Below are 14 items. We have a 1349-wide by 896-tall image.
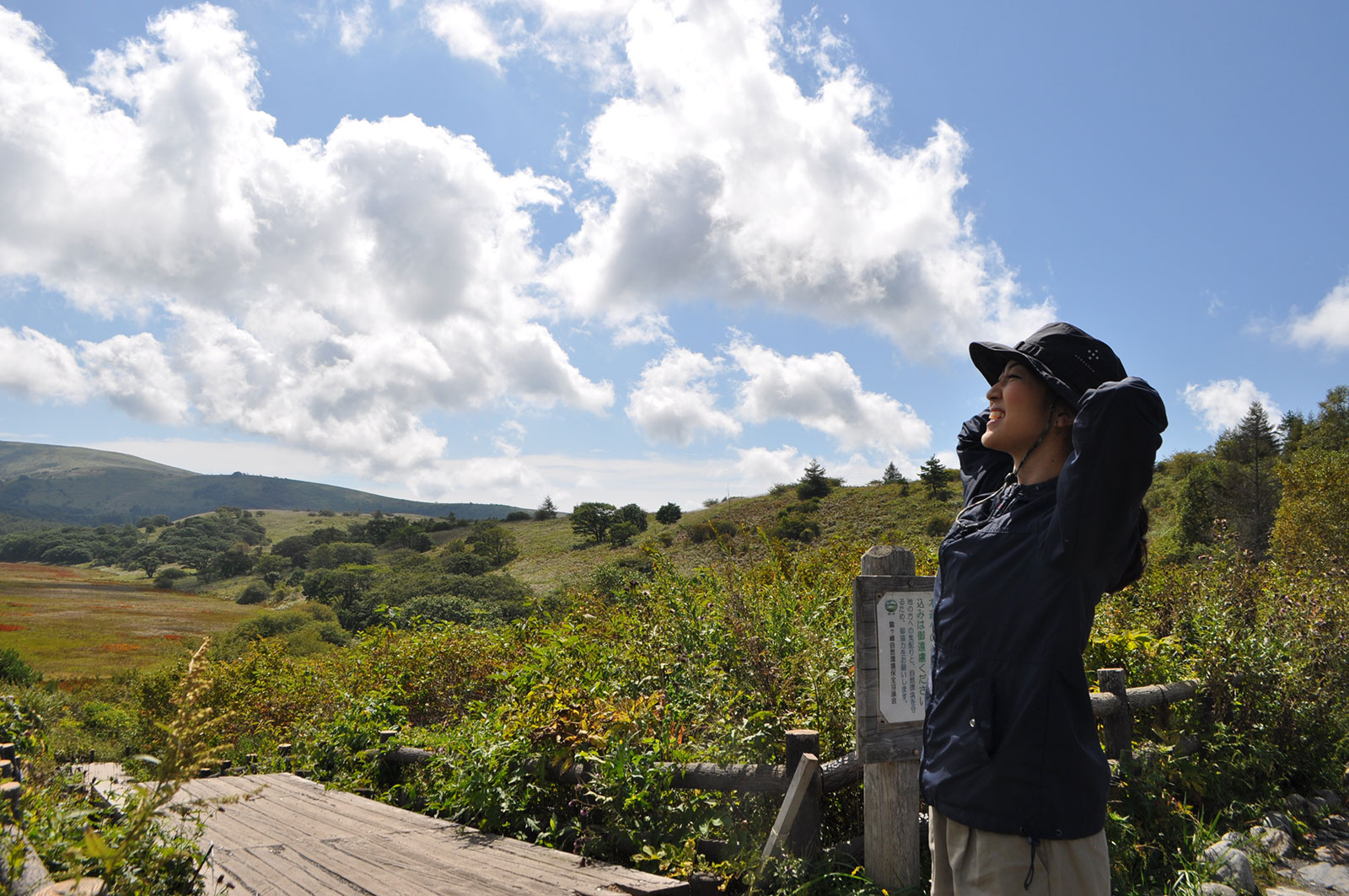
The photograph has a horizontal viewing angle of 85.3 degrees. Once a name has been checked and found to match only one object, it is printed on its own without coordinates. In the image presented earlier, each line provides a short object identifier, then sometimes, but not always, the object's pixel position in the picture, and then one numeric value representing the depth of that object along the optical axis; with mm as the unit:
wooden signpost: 3277
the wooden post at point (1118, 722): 4707
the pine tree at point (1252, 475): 30339
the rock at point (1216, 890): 3479
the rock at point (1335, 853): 4320
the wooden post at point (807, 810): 3344
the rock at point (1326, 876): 3979
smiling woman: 1465
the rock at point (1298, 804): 4887
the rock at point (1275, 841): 4281
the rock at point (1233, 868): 3676
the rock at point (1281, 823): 4543
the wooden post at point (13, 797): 2689
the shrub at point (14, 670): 14781
